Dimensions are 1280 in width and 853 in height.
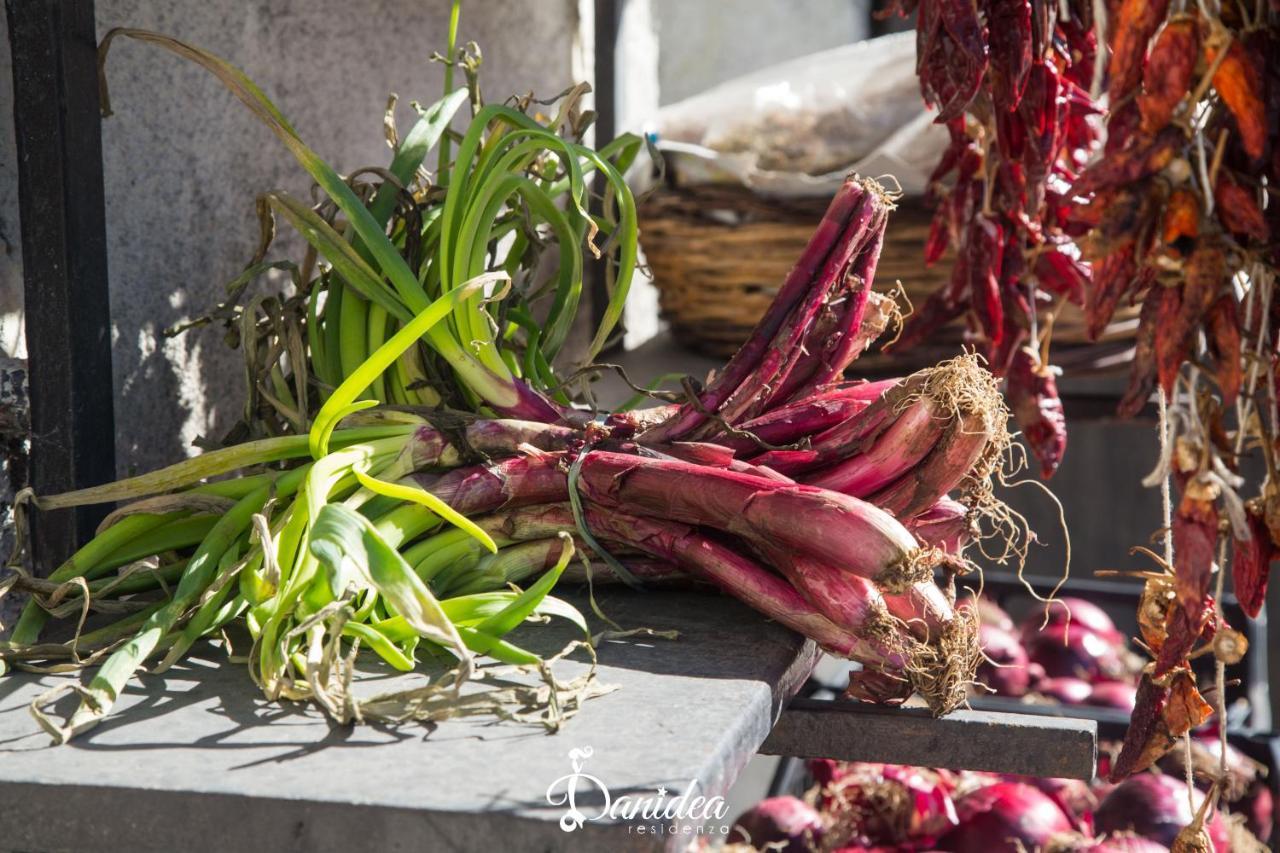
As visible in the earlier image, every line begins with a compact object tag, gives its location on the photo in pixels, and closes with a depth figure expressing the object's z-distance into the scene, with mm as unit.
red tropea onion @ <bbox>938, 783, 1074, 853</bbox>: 1543
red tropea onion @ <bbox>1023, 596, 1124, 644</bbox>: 2088
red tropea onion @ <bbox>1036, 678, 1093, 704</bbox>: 1951
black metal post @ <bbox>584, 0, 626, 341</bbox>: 2203
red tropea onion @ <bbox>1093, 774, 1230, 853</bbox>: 1584
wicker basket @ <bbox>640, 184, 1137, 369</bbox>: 1972
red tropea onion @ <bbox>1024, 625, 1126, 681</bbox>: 2025
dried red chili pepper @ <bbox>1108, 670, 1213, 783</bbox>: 803
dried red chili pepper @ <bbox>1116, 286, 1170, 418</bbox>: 692
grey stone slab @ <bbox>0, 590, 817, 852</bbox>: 646
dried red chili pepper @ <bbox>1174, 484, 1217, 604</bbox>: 693
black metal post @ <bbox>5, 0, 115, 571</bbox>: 1010
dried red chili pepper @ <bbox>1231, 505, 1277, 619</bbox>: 714
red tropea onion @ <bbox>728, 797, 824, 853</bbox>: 1636
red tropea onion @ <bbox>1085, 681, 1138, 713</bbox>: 1936
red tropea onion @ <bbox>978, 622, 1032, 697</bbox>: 1959
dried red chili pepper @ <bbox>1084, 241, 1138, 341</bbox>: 683
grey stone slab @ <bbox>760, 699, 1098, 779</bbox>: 888
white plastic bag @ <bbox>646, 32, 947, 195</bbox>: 2004
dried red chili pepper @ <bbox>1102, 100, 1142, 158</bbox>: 718
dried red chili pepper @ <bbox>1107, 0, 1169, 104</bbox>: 681
